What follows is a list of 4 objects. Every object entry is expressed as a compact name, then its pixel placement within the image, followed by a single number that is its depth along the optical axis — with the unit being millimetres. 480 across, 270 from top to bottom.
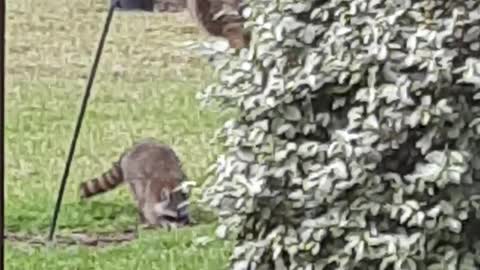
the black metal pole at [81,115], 4277
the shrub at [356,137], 3375
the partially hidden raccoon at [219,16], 4258
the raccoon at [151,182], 4328
